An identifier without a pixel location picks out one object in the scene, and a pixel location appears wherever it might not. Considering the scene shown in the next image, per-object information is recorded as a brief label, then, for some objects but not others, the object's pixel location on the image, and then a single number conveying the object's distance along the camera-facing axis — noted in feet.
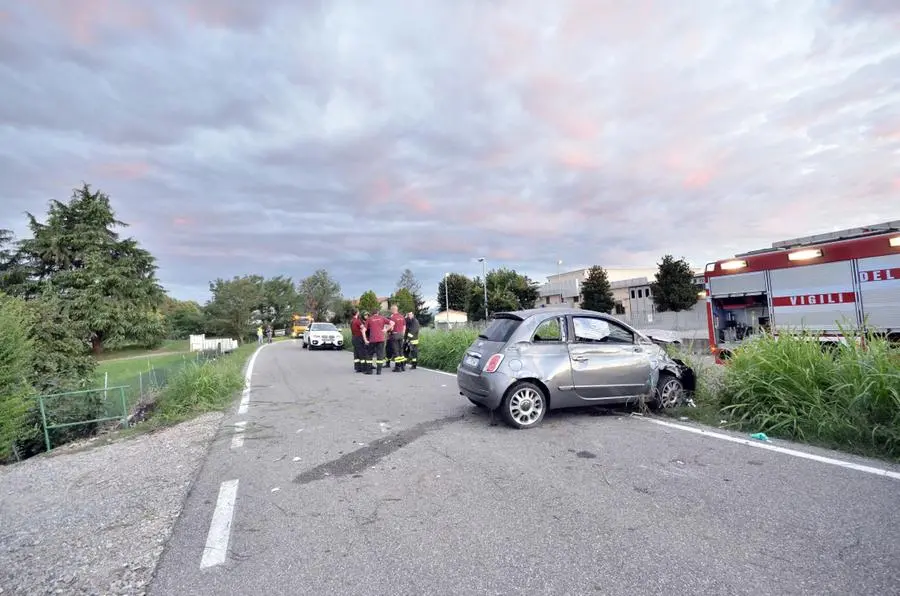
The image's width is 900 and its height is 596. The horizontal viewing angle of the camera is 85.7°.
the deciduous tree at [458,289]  226.17
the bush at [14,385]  22.25
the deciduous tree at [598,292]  150.00
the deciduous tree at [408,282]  284.90
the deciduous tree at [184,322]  213.46
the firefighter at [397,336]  46.80
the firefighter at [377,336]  45.58
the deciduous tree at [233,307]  194.18
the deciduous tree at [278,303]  248.73
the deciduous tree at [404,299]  225.19
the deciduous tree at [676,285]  128.67
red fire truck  27.61
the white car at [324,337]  94.27
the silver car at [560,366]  21.39
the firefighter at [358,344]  46.93
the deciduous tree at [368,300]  229.04
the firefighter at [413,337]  49.65
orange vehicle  201.81
